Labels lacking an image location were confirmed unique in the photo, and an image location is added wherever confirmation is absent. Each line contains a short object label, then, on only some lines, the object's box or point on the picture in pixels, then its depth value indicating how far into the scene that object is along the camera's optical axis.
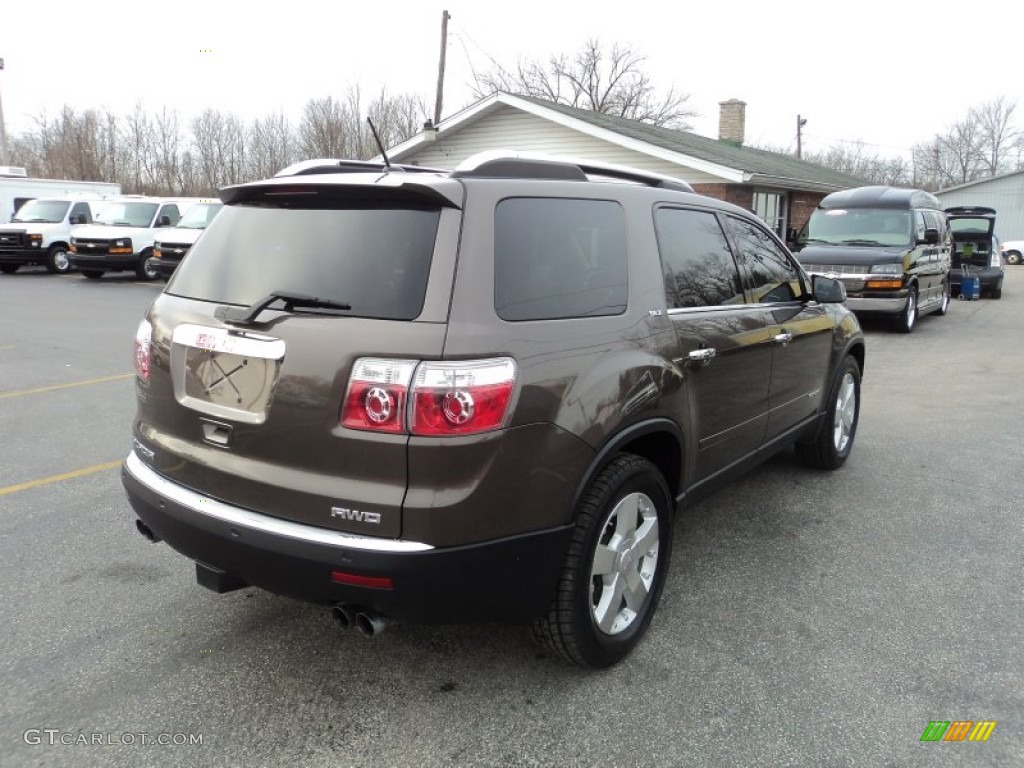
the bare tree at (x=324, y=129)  40.00
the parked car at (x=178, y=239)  17.77
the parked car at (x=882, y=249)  12.12
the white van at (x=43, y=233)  20.70
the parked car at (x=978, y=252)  19.04
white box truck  24.56
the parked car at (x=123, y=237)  19.02
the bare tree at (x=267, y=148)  47.22
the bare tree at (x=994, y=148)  67.75
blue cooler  18.81
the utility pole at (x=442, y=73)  25.00
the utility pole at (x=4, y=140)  30.92
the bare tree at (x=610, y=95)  45.78
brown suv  2.31
